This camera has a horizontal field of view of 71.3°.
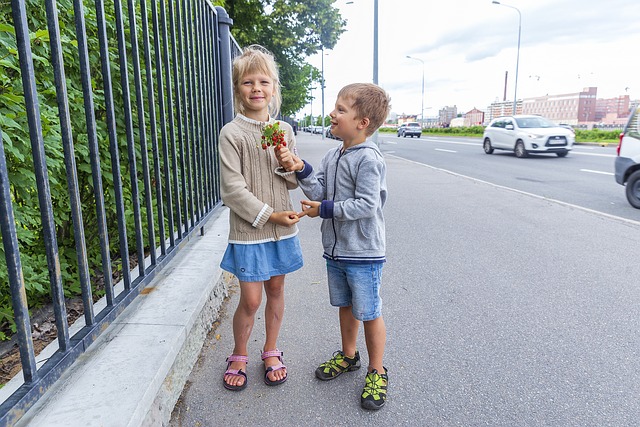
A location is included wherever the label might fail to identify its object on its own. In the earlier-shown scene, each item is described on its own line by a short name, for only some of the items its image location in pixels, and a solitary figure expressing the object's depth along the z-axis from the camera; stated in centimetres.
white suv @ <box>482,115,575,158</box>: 1466
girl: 207
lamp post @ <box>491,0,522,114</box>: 2916
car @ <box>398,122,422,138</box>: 3888
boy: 202
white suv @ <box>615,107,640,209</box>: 673
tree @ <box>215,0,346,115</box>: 1400
